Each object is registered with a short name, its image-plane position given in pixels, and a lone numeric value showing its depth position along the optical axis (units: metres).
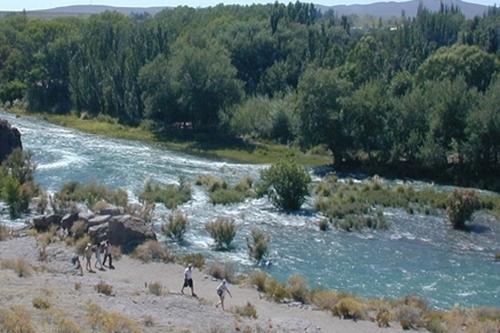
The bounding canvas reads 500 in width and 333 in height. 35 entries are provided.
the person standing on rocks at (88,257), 38.39
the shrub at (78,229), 43.28
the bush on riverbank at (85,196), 50.31
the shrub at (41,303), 28.78
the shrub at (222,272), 37.87
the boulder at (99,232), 42.53
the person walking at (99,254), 38.97
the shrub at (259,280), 36.16
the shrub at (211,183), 59.21
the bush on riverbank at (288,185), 54.50
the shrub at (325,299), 33.59
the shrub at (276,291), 34.84
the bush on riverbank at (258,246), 42.68
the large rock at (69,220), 44.72
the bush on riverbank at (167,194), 53.62
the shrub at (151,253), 40.78
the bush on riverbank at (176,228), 45.84
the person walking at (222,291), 32.81
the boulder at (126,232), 42.75
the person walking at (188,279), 34.47
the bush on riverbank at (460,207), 51.69
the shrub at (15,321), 24.55
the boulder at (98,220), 43.88
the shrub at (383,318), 31.91
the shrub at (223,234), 44.75
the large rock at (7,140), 63.53
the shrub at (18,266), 35.24
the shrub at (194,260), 39.81
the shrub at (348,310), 32.78
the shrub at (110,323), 26.59
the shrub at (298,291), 34.78
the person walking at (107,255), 39.34
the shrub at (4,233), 43.22
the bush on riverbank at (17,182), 49.25
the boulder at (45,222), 45.50
